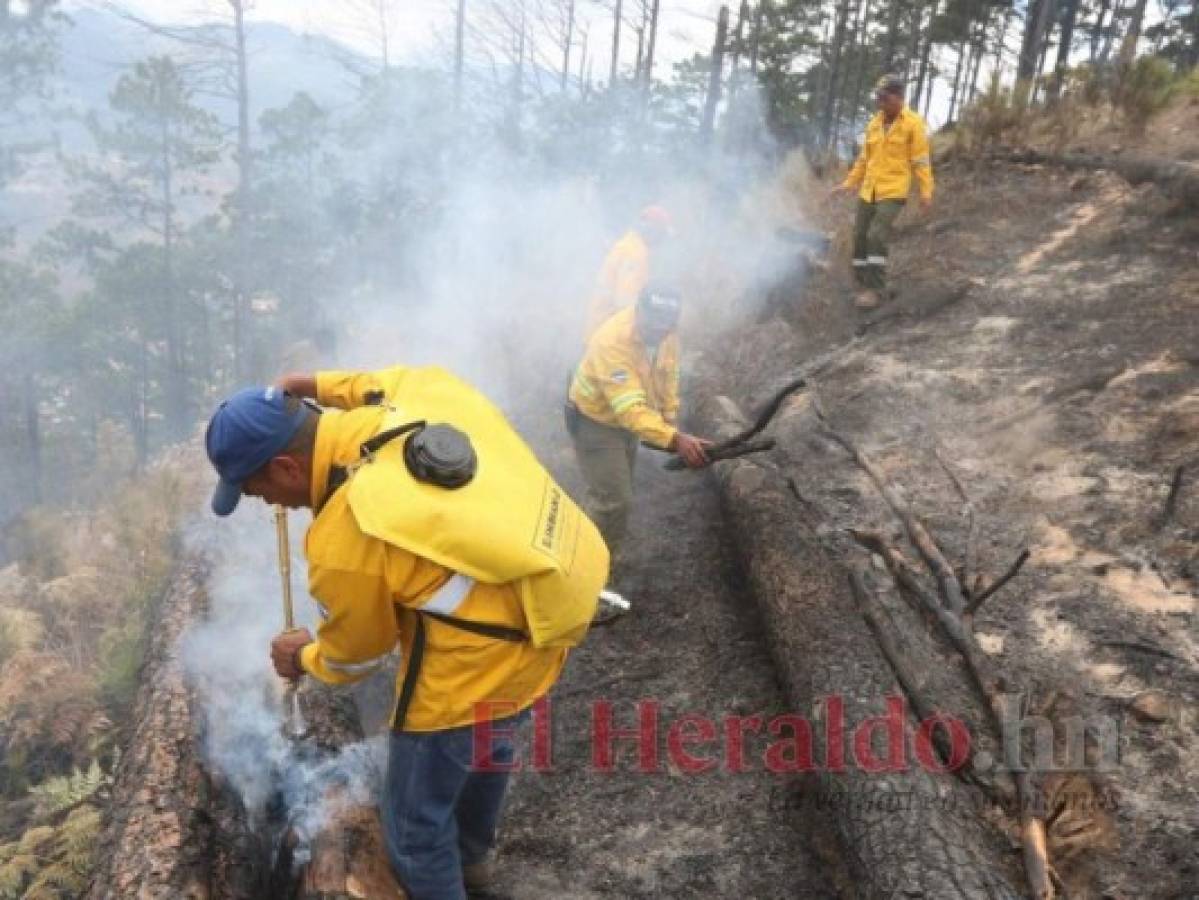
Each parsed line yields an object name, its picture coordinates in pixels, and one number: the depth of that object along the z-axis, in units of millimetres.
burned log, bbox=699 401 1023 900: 2457
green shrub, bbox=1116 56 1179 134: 8477
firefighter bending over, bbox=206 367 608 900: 1971
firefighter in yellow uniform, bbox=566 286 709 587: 4043
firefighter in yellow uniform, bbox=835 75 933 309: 6766
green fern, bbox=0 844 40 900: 3377
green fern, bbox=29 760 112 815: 3967
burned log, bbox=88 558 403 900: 2633
